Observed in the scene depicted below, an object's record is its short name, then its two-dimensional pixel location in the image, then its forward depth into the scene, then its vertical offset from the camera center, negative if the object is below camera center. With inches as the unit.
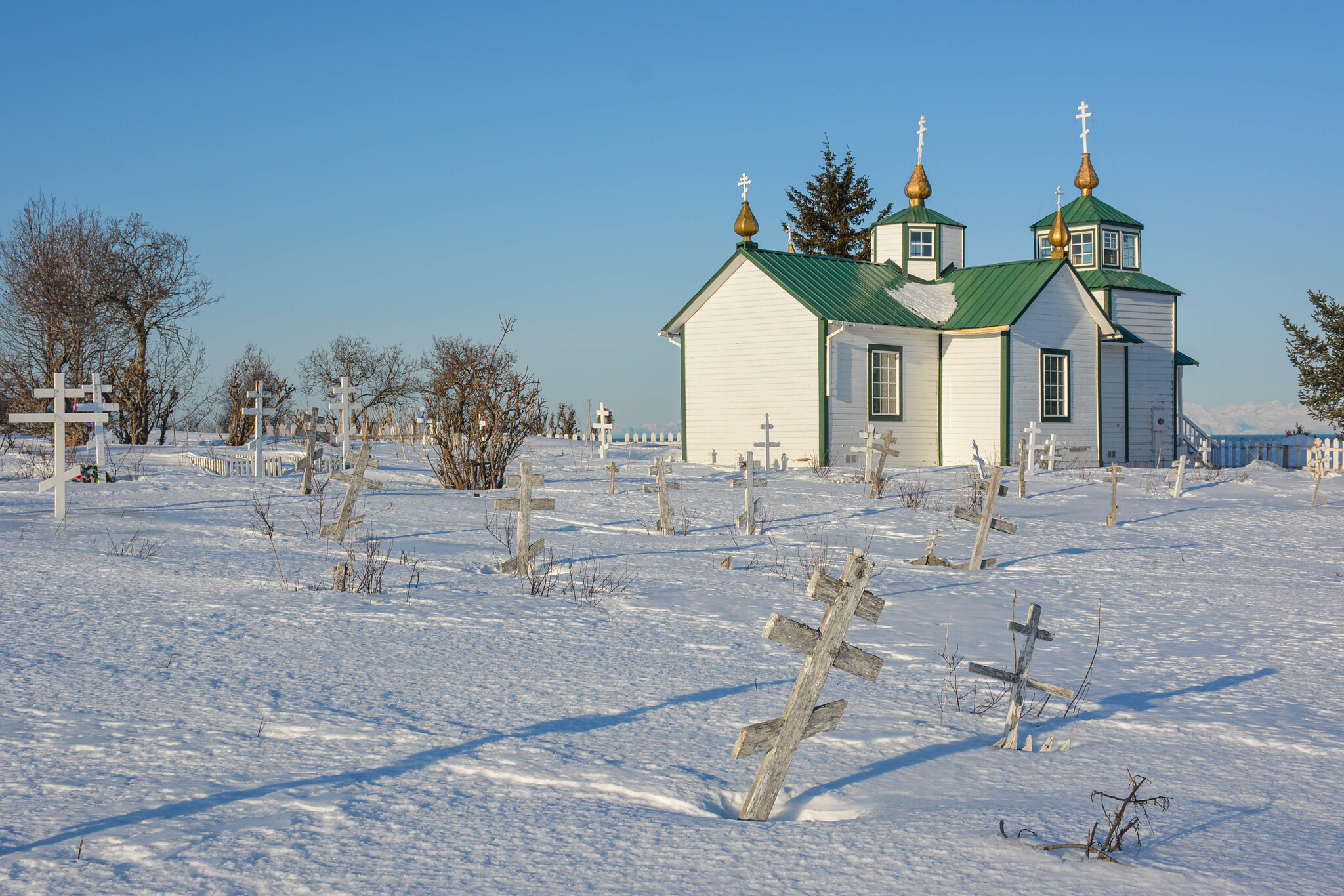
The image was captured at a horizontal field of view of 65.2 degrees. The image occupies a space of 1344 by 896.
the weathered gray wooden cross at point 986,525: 442.0 -34.1
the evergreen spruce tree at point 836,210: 1779.0 +399.0
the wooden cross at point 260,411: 731.4 +22.1
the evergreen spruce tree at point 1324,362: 1291.8 +104.4
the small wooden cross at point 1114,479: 594.2 -19.9
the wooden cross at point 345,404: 888.9 +32.3
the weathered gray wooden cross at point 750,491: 522.6 -24.4
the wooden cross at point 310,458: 593.9 -9.6
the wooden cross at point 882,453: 672.4 -4.8
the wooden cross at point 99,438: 668.7 +1.6
